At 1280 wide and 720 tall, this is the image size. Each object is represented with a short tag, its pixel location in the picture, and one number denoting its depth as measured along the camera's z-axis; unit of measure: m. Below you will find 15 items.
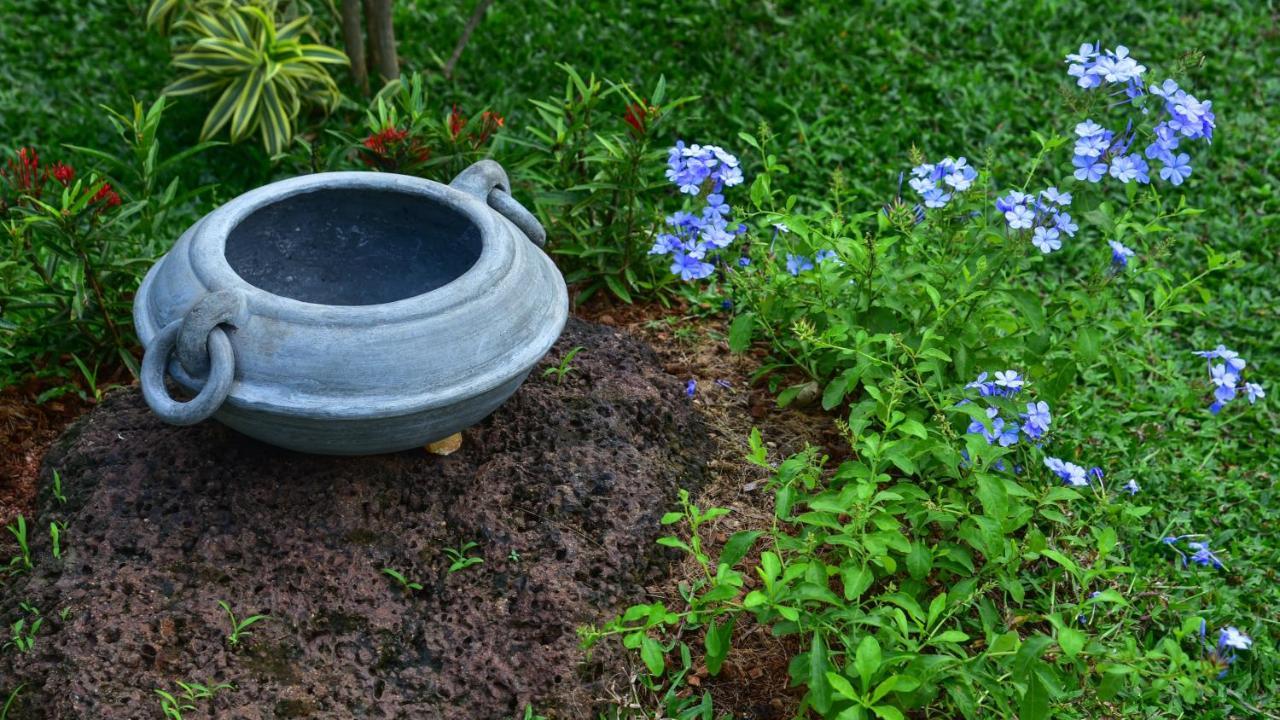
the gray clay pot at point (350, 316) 2.38
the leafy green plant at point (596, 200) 3.61
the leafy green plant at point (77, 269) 3.10
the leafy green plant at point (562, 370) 3.22
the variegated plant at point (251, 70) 4.27
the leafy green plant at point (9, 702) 2.32
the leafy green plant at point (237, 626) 2.47
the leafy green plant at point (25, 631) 2.42
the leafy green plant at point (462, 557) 2.67
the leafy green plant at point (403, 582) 2.62
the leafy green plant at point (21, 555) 2.64
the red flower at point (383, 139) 3.57
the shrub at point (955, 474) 2.40
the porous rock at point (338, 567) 2.42
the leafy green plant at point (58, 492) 2.74
